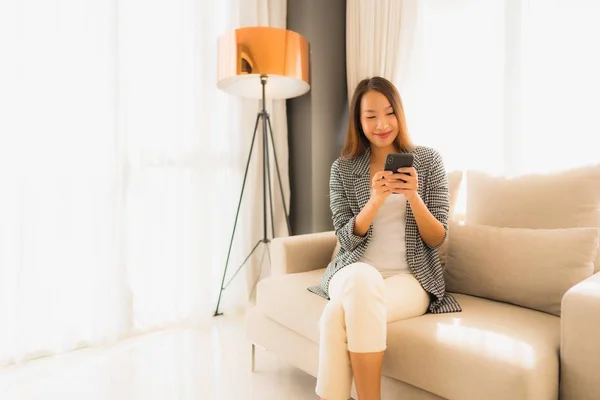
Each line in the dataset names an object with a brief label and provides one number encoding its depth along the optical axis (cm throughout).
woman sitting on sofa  119
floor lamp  214
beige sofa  101
